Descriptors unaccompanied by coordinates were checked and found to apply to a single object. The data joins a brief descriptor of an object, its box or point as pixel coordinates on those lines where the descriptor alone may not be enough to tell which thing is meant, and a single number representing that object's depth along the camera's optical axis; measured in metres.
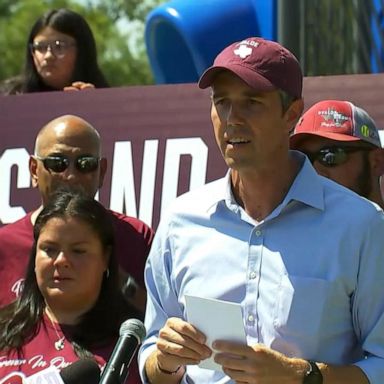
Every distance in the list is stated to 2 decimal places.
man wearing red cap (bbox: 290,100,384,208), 9.00
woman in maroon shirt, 8.31
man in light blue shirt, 6.30
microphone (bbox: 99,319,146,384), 5.93
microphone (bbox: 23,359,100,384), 7.21
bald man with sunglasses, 9.65
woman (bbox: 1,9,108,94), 12.58
